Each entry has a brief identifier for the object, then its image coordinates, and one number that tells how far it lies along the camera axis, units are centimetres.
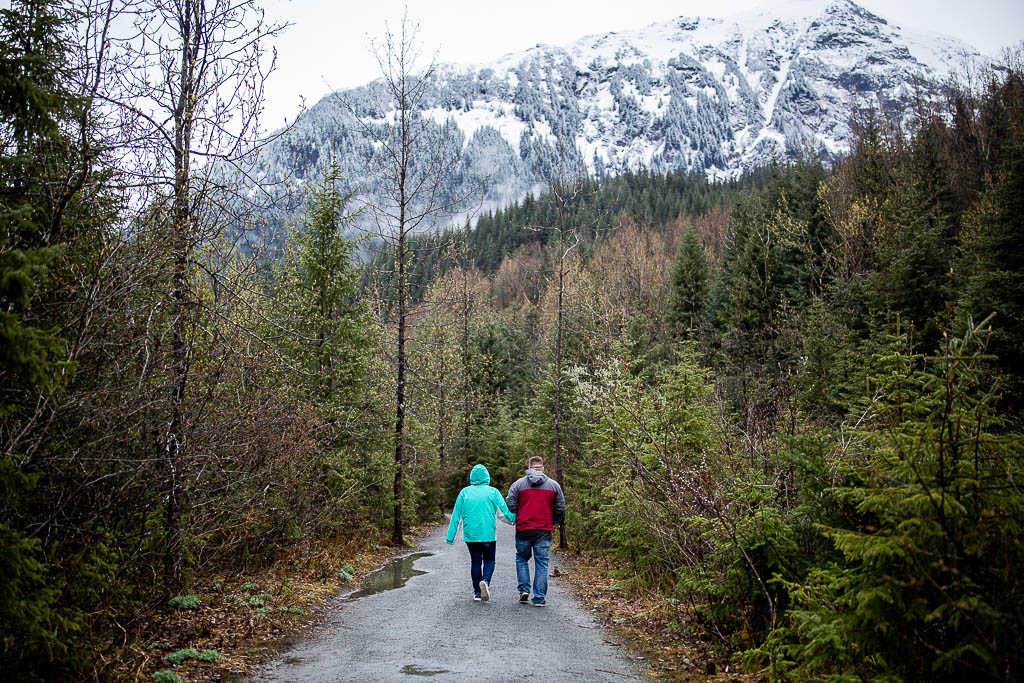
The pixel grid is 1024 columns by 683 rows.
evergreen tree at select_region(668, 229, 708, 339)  4034
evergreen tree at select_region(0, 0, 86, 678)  354
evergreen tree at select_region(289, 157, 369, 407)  1504
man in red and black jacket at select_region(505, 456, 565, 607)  911
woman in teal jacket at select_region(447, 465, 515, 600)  910
